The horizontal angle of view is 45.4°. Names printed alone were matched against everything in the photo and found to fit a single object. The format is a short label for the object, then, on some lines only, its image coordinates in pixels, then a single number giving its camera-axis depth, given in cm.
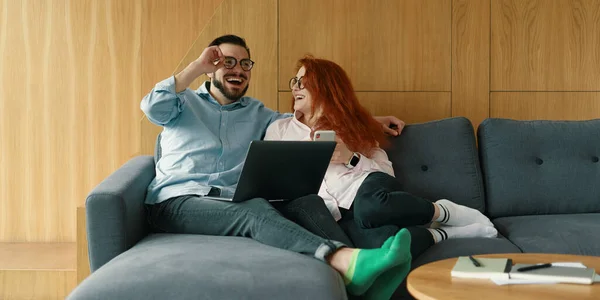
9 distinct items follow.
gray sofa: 201
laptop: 250
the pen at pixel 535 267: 195
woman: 279
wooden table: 176
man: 231
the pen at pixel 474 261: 201
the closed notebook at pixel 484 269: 192
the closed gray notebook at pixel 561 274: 185
